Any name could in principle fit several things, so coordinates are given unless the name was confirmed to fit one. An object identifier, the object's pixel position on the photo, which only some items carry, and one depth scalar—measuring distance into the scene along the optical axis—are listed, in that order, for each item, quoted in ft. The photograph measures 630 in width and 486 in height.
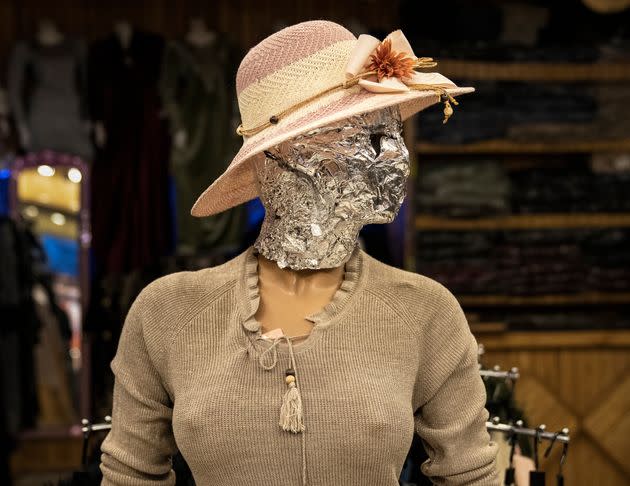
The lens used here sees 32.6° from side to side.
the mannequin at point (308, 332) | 5.57
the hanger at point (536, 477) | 7.38
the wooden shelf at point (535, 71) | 15.52
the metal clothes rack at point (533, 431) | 6.84
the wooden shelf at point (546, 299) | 15.76
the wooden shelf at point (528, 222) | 15.70
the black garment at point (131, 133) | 16.80
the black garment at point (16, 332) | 16.01
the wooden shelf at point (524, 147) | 15.55
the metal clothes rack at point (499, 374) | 7.64
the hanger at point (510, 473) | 7.34
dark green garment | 16.69
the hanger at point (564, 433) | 6.84
